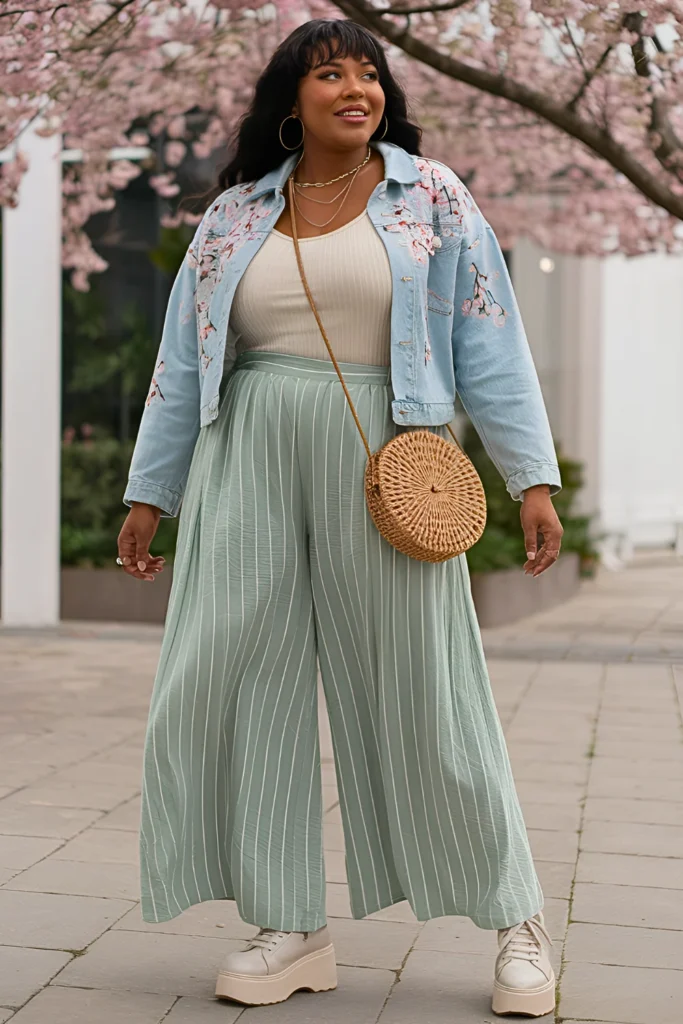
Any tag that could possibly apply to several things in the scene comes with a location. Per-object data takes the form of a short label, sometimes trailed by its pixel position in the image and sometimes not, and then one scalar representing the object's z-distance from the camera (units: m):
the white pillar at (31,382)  8.31
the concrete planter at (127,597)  8.75
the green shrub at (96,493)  9.25
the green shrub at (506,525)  9.03
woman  2.55
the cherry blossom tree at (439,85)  5.86
